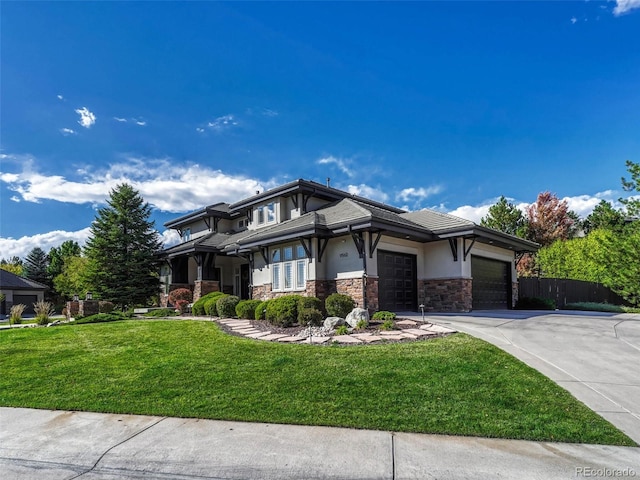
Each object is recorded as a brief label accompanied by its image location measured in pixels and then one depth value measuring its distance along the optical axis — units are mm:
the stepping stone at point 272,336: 8812
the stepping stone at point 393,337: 8163
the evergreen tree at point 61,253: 38791
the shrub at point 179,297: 19641
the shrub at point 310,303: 11047
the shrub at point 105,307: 18278
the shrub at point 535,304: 17125
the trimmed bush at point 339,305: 11156
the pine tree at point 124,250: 23078
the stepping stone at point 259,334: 9288
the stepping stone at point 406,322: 10362
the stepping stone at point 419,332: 8588
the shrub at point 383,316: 11016
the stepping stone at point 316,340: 8231
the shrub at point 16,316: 16714
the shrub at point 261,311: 12562
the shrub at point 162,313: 18078
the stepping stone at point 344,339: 8066
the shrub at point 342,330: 9146
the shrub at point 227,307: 14602
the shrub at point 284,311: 10934
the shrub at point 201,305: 16658
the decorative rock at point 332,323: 10000
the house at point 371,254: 13234
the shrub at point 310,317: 10664
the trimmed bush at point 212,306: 15461
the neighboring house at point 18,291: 28469
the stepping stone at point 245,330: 10167
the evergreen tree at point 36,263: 40969
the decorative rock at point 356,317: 10180
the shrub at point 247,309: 13359
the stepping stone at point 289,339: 8458
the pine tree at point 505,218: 30641
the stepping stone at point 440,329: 8945
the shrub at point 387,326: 9491
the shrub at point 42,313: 15414
